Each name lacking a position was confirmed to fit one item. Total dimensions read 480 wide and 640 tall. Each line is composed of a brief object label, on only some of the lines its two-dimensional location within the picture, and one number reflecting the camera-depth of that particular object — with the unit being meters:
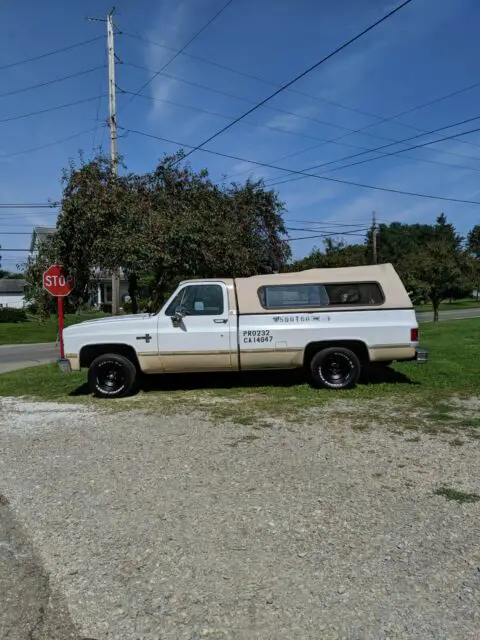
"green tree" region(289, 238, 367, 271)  35.94
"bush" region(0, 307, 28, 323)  41.03
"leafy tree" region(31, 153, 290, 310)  12.85
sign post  13.61
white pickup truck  8.54
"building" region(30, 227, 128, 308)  14.94
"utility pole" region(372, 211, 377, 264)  46.76
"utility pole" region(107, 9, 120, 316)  20.83
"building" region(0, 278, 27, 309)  65.56
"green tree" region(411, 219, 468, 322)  26.19
